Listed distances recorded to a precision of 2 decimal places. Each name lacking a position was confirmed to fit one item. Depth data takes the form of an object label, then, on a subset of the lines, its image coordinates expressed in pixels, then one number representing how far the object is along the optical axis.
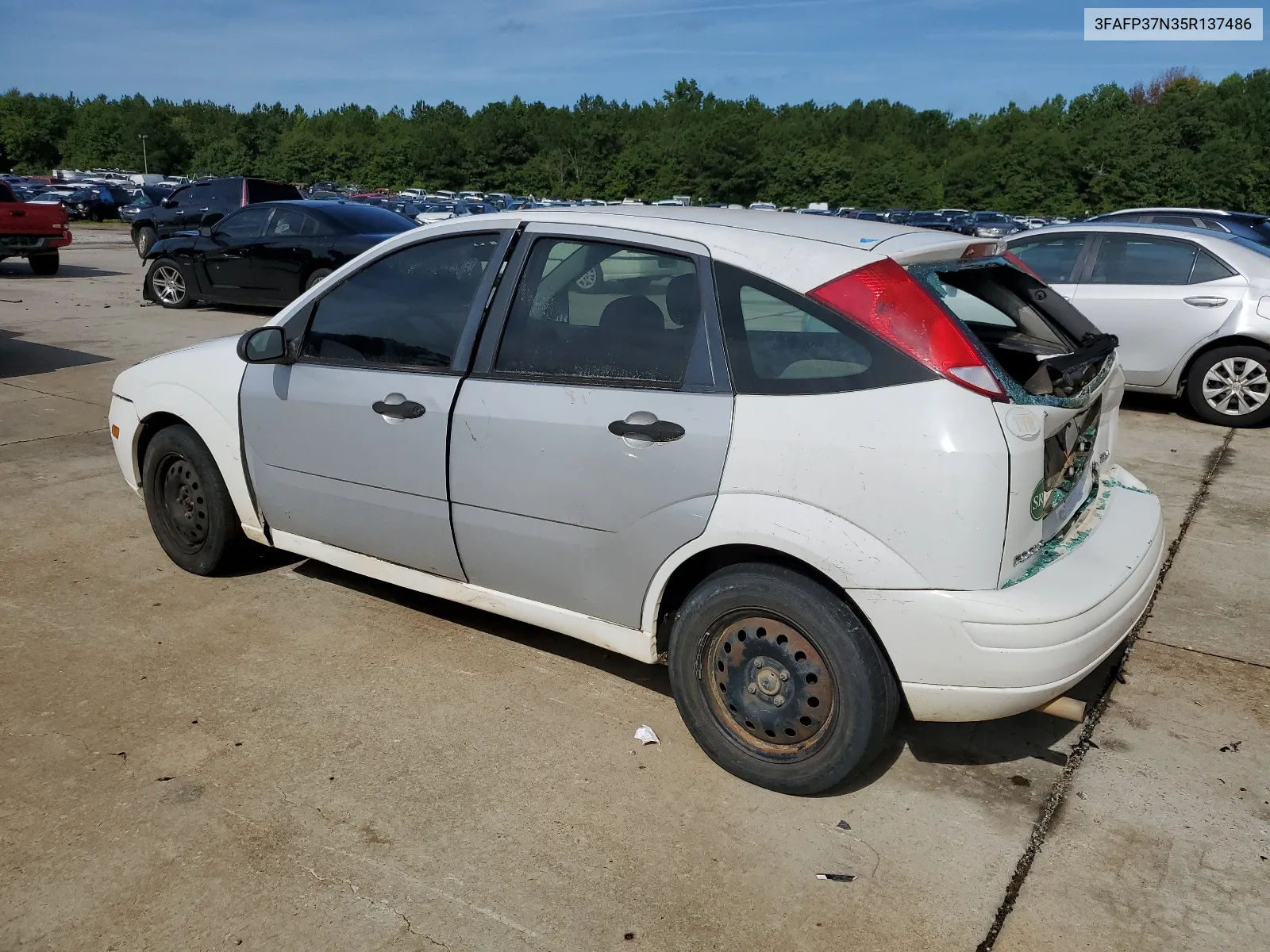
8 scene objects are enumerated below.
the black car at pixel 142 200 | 40.19
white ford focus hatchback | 2.91
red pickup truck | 17.52
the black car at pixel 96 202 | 42.84
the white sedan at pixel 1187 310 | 8.20
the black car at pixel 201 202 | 19.69
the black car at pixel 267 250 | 13.12
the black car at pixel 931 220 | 41.32
